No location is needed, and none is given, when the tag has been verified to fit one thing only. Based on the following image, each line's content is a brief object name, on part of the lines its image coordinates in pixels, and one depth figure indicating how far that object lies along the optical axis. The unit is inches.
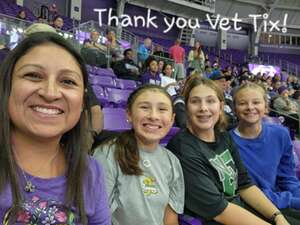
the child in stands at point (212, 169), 44.4
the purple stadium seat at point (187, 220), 43.6
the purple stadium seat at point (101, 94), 127.8
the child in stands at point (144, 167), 40.7
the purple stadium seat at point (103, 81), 146.9
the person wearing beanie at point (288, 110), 167.2
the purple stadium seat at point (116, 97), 132.3
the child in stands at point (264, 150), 56.0
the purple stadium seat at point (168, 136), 74.0
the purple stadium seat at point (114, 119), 82.1
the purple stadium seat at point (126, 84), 158.9
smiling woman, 27.0
